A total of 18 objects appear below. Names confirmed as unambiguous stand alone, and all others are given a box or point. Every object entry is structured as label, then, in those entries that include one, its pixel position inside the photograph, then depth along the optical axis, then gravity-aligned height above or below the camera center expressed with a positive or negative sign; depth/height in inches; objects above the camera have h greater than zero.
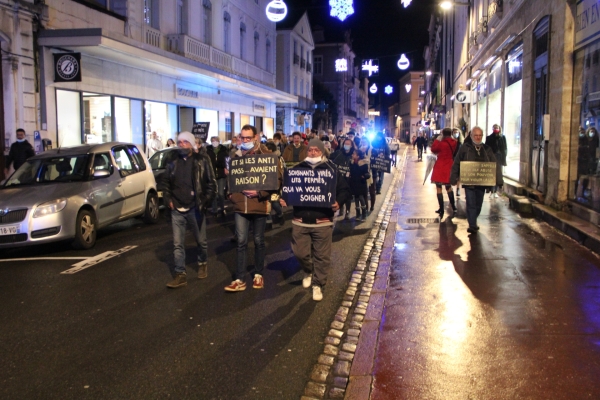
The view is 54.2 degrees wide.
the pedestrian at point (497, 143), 614.9 +9.0
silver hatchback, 347.9 -29.6
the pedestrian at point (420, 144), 1471.5 +18.1
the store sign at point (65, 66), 627.5 +89.1
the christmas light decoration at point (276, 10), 974.4 +235.6
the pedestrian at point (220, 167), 530.0 -15.3
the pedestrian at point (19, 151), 558.9 -1.6
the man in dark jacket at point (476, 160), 410.3 -9.4
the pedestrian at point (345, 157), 460.4 -4.9
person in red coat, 481.1 -9.6
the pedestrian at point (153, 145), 792.3 +6.8
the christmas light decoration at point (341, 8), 711.1 +173.8
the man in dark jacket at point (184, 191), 272.2 -19.3
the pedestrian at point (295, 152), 542.3 -1.2
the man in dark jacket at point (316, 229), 251.8 -33.6
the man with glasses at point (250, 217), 265.0 -30.6
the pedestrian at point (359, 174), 476.1 -19.0
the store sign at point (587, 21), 392.8 +91.9
